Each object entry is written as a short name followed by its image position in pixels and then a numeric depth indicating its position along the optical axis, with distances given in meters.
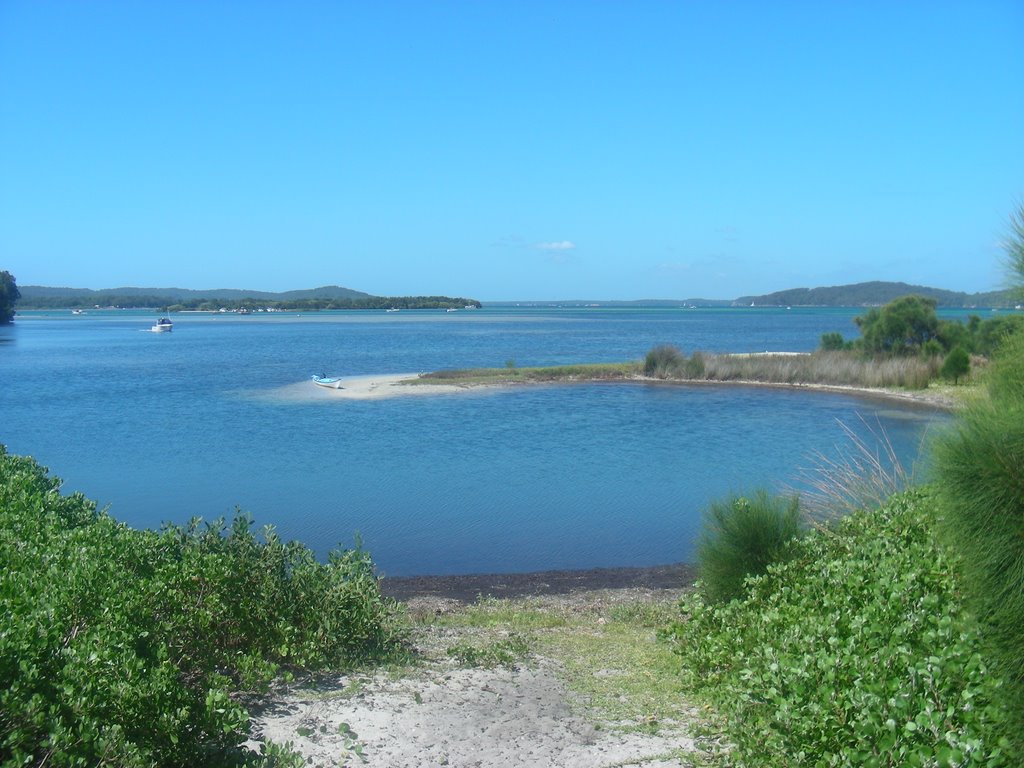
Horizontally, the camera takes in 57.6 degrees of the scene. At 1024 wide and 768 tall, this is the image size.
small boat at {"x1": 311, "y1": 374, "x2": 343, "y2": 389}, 40.61
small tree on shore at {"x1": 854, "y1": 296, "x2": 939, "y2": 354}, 40.56
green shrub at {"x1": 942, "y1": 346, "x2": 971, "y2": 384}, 35.41
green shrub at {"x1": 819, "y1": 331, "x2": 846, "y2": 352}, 46.91
